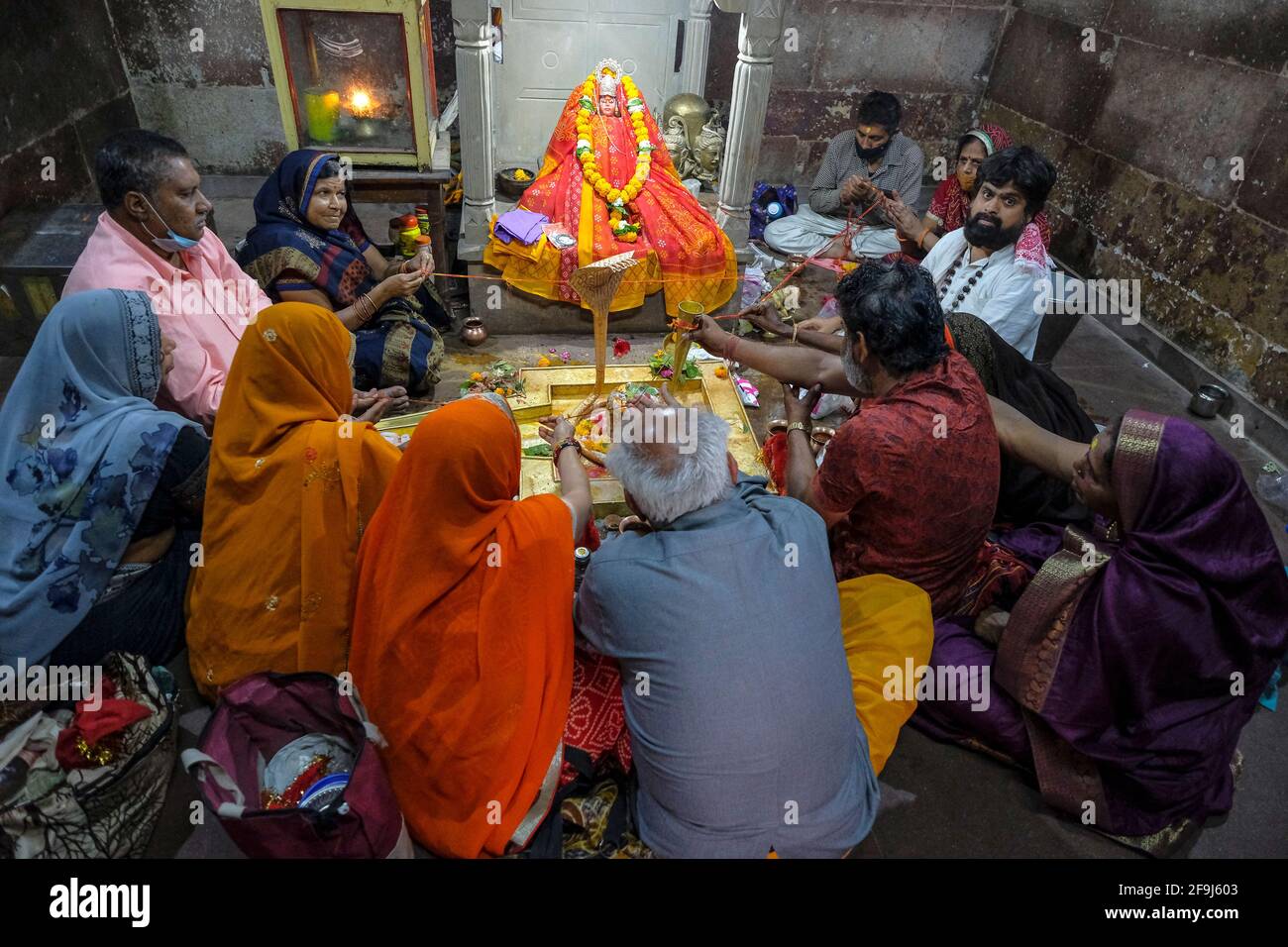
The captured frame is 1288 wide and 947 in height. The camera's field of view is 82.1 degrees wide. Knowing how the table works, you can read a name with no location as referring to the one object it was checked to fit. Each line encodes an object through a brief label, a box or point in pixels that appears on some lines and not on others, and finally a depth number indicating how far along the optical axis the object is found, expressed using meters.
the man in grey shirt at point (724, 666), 1.96
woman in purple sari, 2.20
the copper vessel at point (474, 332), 4.89
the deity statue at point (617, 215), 4.97
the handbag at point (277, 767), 1.74
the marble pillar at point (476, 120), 4.29
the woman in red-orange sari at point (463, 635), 2.11
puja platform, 3.30
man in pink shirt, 3.17
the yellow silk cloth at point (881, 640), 2.48
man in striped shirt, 5.89
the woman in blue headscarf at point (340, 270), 3.87
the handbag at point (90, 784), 2.08
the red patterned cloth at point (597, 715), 2.36
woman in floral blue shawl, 2.38
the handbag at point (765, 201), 6.60
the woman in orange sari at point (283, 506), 2.38
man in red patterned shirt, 2.55
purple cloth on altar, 4.88
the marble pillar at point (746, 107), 4.52
